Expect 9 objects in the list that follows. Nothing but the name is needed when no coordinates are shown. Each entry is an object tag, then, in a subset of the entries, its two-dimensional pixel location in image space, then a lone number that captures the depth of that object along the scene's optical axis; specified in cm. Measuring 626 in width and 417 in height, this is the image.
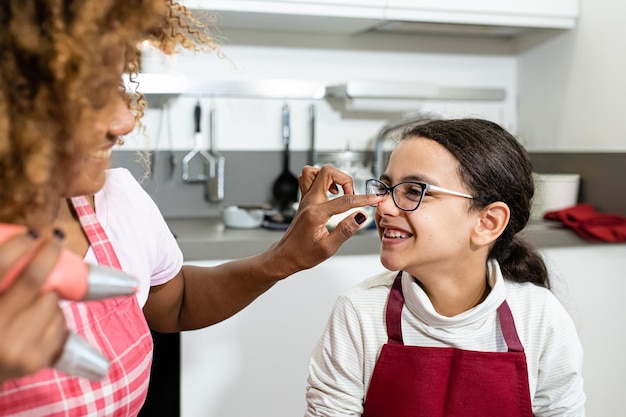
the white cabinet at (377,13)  202
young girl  117
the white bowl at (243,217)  197
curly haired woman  49
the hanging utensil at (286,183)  231
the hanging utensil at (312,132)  234
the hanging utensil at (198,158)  226
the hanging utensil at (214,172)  228
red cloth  196
